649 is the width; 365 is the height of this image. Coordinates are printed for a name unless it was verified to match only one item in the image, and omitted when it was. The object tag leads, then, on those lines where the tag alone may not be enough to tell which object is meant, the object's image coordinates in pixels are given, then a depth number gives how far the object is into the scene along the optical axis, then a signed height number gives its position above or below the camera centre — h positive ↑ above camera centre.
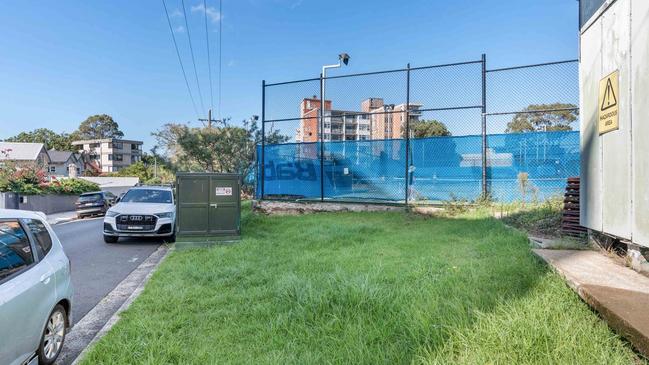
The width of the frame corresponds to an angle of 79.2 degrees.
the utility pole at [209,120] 35.97 +5.59
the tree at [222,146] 27.80 +2.37
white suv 10.45 -1.12
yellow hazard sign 4.45 +0.89
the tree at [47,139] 81.88 +8.71
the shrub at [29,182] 21.20 -0.15
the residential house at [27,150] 54.00 +4.22
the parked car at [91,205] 21.55 -1.40
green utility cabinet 8.89 -0.59
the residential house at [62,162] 65.38 +3.05
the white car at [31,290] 2.75 -0.88
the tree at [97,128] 92.44 +12.32
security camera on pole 12.66 +1.80
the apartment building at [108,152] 86.12 +6.12
